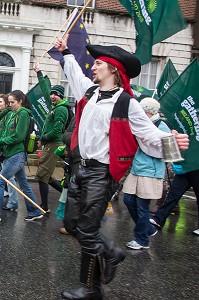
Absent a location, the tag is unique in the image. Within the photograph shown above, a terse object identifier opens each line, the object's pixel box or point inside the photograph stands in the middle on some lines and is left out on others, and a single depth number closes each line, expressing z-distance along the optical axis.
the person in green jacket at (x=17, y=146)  6.59
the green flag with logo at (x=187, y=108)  6.37
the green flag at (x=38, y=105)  9.80
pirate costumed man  3.86
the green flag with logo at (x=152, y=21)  7.07
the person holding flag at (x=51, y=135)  7.02
